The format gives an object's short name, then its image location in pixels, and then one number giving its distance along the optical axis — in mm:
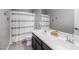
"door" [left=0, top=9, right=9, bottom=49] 1799
